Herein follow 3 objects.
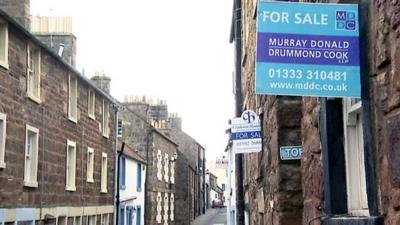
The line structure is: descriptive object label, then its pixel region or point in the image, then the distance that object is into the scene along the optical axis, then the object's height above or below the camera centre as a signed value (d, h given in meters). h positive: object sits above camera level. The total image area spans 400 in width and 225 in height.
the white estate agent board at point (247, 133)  9.16 +0.96
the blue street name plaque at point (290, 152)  7.18 +0.51
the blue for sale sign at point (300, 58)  4.16 +0.92
